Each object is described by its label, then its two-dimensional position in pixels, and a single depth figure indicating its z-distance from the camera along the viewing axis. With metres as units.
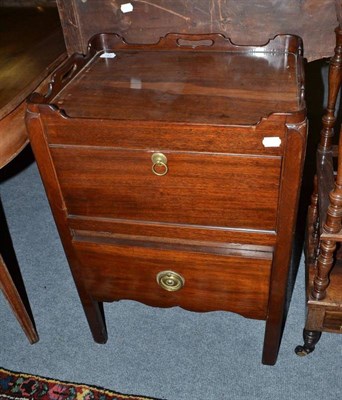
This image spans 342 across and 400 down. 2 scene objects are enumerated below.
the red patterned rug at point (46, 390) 1.34
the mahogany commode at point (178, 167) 0.92
